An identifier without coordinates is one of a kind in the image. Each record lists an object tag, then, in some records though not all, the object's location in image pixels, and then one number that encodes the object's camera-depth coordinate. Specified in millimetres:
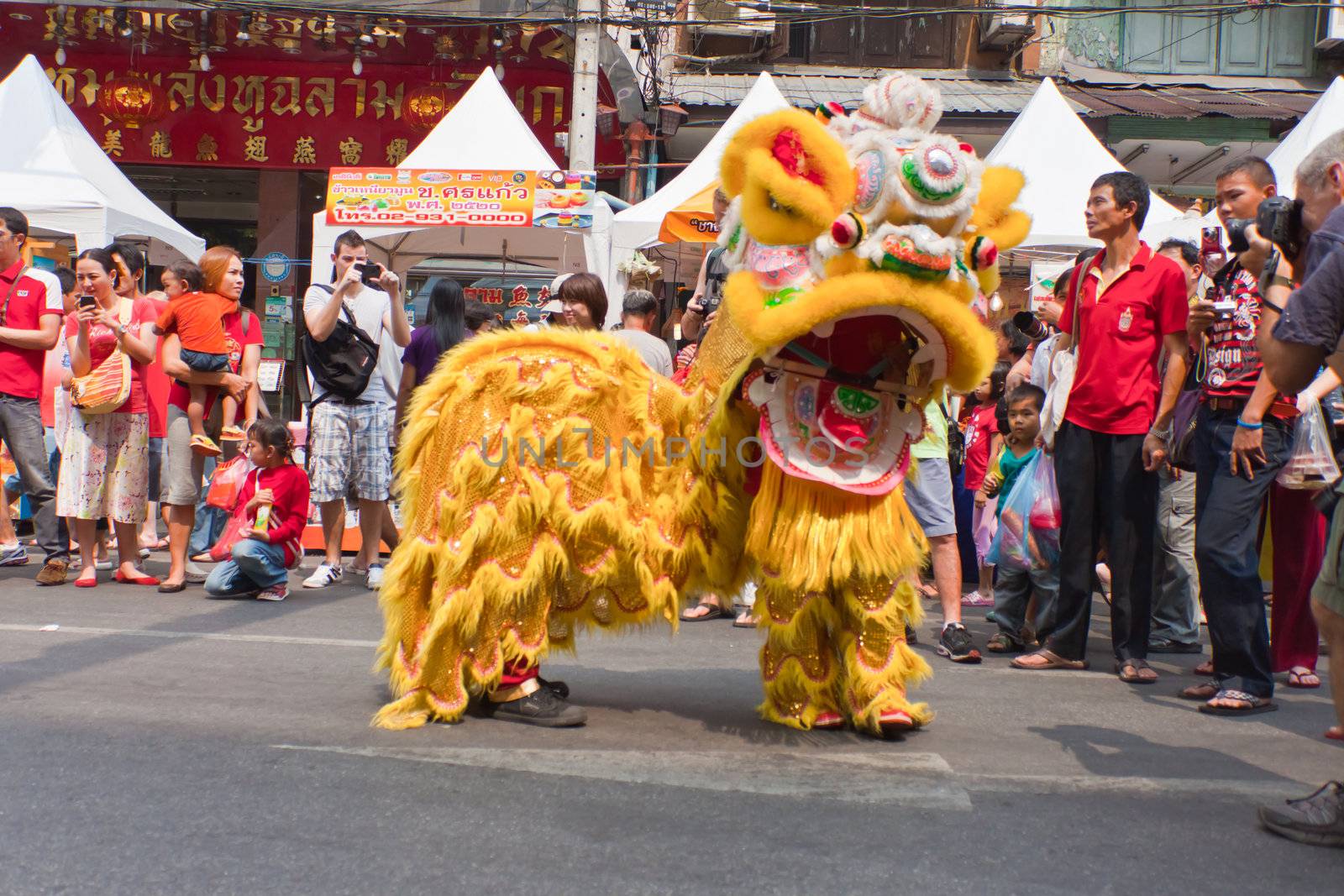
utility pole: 12055
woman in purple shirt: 6875
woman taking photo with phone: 6734
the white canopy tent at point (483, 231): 11211
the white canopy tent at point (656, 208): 10547
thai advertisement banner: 10875
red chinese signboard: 15367
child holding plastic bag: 5707
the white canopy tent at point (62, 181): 10383
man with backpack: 6879
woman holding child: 6809
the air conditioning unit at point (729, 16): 16125
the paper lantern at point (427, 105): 15453
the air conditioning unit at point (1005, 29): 16031
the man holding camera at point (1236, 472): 4590
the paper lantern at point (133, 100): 15203
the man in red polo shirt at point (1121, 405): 4988
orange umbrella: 9898
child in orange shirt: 6840
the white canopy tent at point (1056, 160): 10062
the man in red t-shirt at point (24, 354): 6805
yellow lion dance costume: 3584
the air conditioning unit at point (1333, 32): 15586
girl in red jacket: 6547
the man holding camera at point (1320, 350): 3020
